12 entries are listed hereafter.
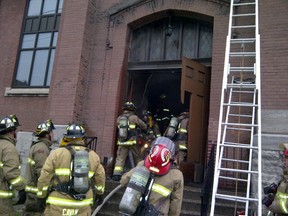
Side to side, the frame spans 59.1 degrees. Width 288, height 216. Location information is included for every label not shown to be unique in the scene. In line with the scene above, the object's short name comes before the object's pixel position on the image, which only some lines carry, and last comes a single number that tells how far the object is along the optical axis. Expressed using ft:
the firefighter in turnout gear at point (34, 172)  13.72
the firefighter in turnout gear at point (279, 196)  9.44
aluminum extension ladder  15.53
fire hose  15.79
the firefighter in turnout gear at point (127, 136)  19.37
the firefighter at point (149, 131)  22.27
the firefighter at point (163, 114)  29.13
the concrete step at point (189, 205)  14.55
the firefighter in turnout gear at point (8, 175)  11.29
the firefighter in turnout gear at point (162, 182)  8.94
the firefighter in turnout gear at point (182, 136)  20.13
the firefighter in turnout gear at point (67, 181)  9.77
